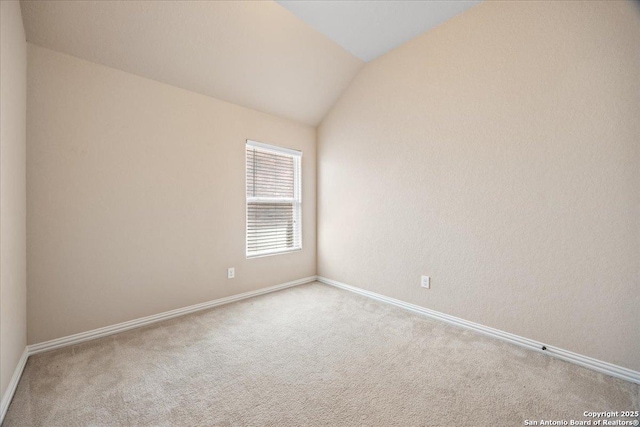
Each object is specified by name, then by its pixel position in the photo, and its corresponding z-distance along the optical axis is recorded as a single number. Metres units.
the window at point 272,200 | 3.38
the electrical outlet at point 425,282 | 2.76
